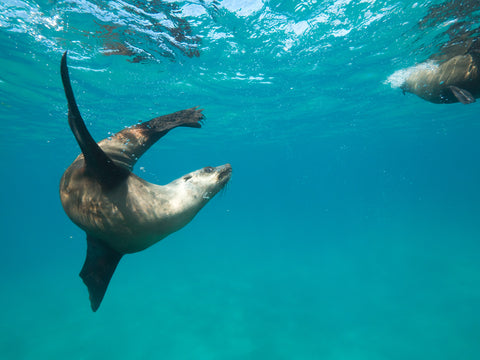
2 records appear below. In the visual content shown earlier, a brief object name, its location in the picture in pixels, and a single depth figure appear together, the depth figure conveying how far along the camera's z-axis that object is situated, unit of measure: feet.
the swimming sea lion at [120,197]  7.36
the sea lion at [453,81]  14.84
